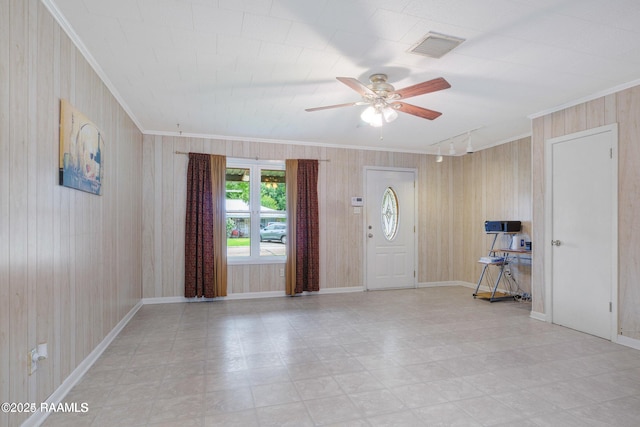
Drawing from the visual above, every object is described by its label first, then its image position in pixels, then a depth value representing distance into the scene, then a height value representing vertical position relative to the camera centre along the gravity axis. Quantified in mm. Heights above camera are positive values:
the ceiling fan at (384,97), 2695 +996
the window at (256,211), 5406 +46
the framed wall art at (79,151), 2268 +471
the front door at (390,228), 6020 -260
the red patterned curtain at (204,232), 5062 -270
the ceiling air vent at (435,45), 2422 +1249
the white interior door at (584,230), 3482 -185
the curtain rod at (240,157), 5141 +910
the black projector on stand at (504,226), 5117 -193
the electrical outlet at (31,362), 1853 -821
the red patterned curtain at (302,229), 5480 -246
